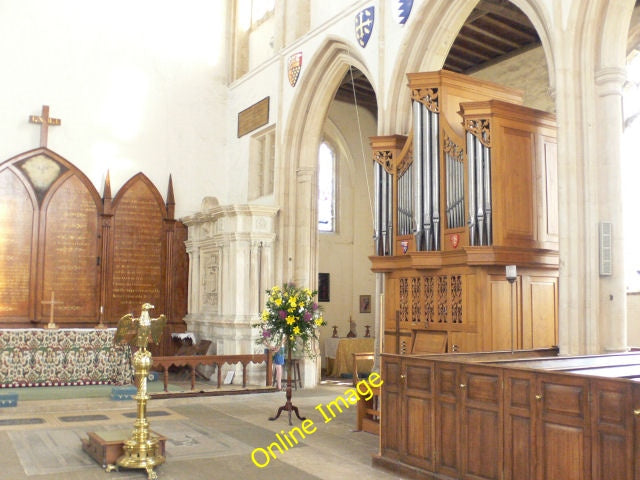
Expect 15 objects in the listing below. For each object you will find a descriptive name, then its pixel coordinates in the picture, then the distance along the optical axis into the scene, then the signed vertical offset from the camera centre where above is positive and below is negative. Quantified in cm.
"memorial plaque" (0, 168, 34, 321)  1131 +77
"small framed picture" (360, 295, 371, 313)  1520 -23
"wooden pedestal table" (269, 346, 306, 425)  727 -119
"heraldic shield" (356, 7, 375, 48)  975 +387
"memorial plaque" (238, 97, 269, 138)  1230 +325
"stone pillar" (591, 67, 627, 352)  619 +91
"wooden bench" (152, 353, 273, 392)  916 -94
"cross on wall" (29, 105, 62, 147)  1168 +290
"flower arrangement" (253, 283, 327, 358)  733 -23
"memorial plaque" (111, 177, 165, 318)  1216 +78
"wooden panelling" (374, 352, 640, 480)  370 -77
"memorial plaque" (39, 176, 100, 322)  1167 +70
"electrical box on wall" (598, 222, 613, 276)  624 +44
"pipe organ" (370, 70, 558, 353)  671 +70
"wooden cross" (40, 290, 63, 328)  979 -15
